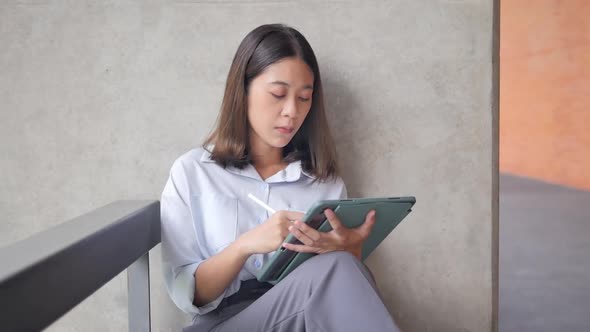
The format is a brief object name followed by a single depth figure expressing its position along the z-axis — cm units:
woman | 141
